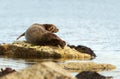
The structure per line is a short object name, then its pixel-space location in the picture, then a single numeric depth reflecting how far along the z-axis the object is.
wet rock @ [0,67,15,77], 20.39
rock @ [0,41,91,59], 29.44
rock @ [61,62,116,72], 25.27
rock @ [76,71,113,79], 20.67
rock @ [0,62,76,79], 15.72
